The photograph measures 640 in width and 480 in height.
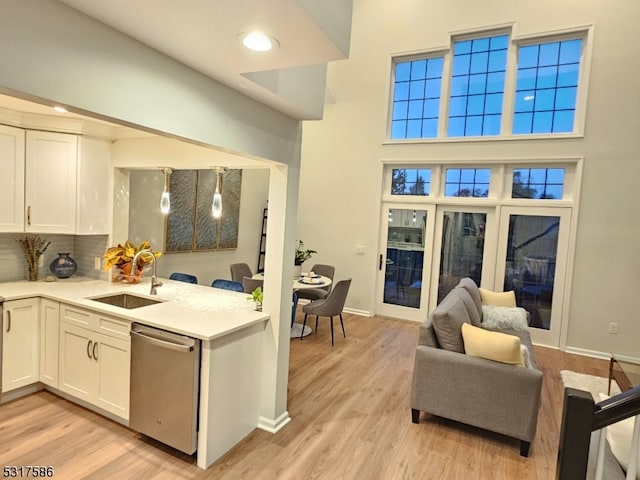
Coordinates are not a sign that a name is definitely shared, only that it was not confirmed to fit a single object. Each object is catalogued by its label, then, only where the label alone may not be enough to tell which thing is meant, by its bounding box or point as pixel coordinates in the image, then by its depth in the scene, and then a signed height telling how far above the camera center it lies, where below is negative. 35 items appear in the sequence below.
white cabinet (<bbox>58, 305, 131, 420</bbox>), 2.66 -1.14
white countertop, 2.49 -0.75
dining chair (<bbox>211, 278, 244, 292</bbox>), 4.13 -0.80
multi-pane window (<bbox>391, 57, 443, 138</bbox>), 5.99 +2.06
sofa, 2.70 -1.18
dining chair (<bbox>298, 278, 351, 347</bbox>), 4.72 -1.06
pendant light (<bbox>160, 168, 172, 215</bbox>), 3.26 +0.07
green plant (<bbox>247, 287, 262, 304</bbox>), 2.98 -0.64
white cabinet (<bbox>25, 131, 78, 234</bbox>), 3.21 +0.18
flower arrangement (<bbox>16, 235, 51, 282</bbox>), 3.47 -0.46
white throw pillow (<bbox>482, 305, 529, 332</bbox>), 4.28 -1.02
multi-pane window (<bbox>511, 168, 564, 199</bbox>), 5.18 +0.70
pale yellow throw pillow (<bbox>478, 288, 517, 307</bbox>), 4.79 -0.88
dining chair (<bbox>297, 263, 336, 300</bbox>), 5.58 -1.05
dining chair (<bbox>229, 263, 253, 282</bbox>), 5.62 -0.87
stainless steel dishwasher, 2.36 -1.15
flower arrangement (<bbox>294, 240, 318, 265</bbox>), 5.52 -0.57
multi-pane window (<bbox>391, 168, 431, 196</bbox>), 6.04 +0.71
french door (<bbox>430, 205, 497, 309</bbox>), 5.65 -0.30
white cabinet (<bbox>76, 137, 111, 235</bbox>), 3.41 +0.17
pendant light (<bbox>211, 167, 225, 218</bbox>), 3.07 +0.09
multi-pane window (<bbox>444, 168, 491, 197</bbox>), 5.64 +0.70
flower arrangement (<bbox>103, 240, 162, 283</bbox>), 3.54 -0.51
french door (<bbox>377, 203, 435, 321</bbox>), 6.07 -0.60
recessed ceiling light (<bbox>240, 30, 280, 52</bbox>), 1.54 +0.73
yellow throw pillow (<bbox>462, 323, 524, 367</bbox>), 2.77 -0.87
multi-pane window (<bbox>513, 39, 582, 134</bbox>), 5.12 +2.04
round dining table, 4.99 -0.88
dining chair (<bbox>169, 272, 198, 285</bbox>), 4.33 -0.78
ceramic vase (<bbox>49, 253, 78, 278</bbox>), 3.57 -0.60
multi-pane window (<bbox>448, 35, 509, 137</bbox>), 5.56 +2.16
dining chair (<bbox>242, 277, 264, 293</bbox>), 4.78 -0.88
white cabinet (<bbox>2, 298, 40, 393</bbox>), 2.91 -1.14
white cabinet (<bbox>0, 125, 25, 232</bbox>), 3.05 +0.17
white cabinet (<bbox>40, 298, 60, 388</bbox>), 3.03 -1.13
